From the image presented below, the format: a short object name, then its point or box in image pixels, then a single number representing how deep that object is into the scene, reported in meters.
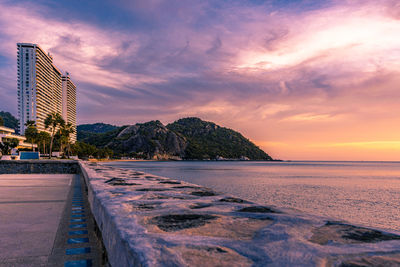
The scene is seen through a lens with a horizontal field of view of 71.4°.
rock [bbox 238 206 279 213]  4.19
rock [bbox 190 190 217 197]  5.92
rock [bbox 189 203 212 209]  4.35
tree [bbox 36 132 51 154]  88.75
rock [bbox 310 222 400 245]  2.62
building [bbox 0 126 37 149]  95.26
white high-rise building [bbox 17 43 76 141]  164.62
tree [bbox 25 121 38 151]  86.39
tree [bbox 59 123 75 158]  85.38
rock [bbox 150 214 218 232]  3.02
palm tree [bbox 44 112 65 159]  75.54
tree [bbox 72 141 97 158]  128.12
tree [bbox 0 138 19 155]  52.97
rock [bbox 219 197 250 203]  5.15
